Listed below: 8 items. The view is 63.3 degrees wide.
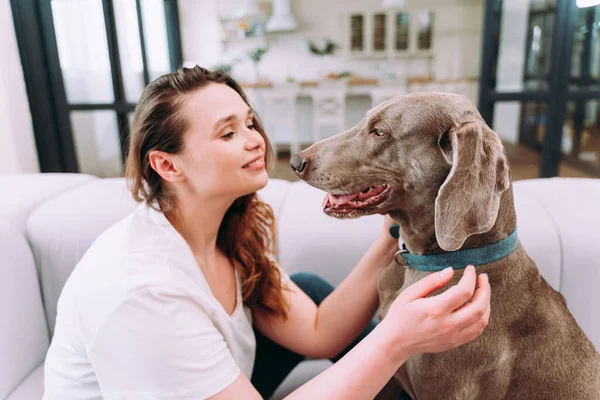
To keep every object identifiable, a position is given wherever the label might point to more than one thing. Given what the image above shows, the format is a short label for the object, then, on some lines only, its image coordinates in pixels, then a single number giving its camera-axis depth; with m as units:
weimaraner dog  0.99
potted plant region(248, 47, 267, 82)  6.47
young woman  0.91
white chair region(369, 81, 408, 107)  6.00
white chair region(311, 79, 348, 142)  5.95
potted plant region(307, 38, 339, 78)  6.84
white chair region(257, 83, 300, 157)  5.89
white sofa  1.43
